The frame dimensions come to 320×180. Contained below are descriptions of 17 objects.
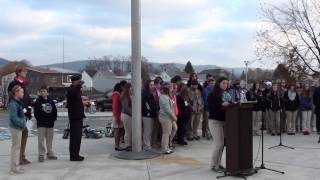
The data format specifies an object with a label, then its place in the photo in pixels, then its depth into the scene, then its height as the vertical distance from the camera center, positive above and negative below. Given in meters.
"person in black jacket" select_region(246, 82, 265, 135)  11.17 -0.65
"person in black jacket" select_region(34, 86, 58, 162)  8.10 -0.84
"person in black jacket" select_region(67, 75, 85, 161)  8.14 -0.85
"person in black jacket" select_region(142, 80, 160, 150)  9.06 -0.79
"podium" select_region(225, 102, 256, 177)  6.61 -1.08
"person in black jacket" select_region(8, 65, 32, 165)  7.57 -0.38
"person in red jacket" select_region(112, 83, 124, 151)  9.31 -0.86
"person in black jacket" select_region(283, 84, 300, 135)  12.07 -0.86
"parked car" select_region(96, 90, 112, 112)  29.94 -2.05
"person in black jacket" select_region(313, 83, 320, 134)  11.49 -0.66
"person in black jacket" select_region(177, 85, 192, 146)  9.93 -0.84
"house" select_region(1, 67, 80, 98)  80.93 +0.49
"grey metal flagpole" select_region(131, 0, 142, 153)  8.42 +0.22
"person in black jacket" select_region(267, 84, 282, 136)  11.74 -0.91
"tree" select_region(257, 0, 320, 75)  22.32 +1.81
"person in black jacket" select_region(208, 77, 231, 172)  6.89 -0.69
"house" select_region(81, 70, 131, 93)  79.96 -0.14
